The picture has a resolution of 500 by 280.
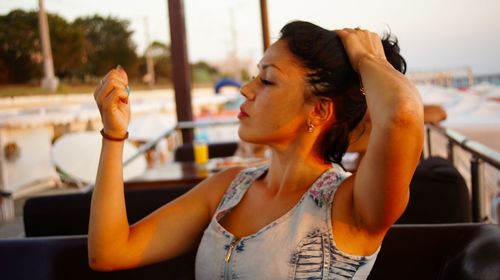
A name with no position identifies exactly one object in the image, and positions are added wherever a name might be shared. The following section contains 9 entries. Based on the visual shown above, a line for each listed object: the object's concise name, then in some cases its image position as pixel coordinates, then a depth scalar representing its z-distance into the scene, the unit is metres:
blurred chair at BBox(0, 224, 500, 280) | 1.13
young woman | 0.97
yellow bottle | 3.45
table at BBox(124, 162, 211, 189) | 2.89
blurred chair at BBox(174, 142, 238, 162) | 4.34
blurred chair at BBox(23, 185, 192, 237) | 1.91
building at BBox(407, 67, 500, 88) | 8.85
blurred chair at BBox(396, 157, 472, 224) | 1.78
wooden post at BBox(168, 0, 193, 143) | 4.91
